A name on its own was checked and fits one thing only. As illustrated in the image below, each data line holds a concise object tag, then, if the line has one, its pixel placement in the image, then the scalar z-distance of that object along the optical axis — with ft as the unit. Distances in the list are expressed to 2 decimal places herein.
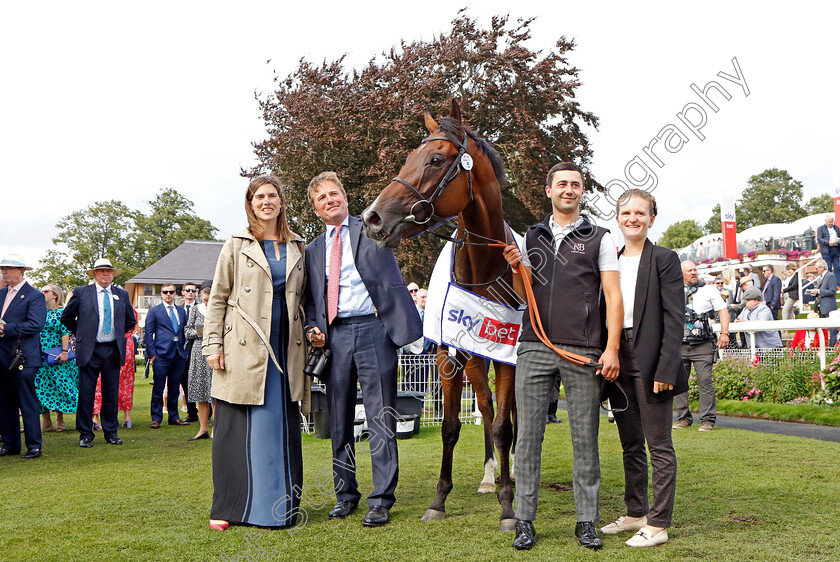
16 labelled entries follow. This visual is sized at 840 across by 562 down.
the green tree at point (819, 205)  210.38
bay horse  12.14
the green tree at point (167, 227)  194.70
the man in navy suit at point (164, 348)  31.30
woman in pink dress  31.48
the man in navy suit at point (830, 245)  52.06
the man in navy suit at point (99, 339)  25.88
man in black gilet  11.82
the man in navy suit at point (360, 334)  14.02
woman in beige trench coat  13.41
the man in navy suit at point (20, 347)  22.16
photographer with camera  25.50
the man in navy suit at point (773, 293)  48.29
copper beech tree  54.60
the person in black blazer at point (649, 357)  11.84
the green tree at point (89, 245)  187.21
